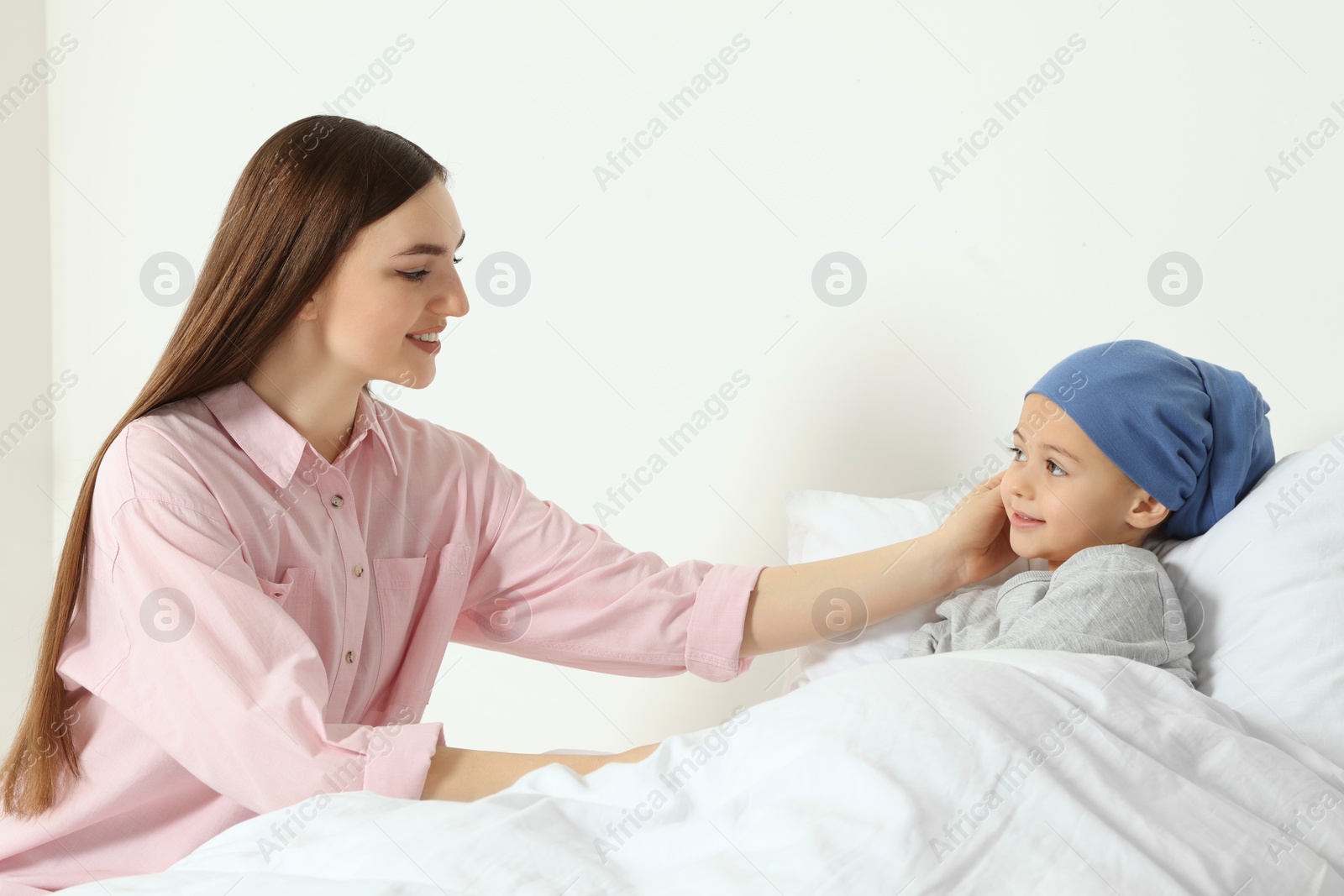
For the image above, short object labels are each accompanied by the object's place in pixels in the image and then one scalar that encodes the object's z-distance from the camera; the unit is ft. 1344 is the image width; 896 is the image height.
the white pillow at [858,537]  4.52
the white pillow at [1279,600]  3.59
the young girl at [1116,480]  3.88
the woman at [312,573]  3.50
